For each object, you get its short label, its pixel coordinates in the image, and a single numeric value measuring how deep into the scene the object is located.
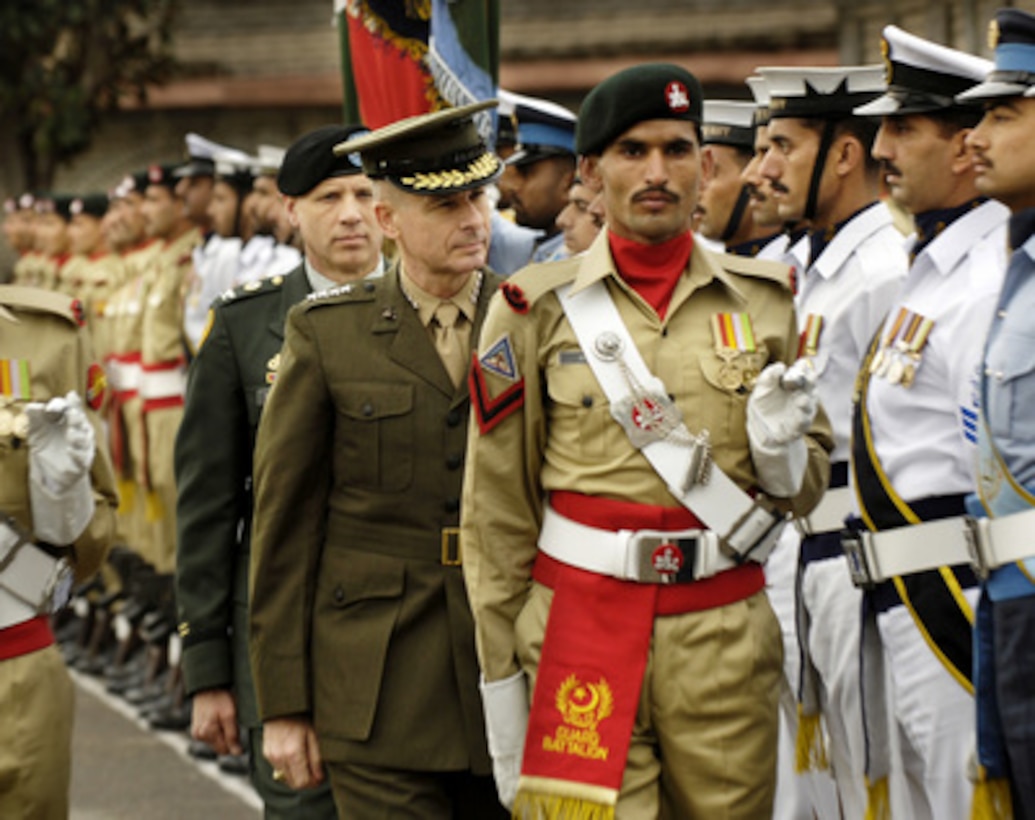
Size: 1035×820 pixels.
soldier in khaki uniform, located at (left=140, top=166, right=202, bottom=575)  19.81
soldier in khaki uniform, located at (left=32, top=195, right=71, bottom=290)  30.21
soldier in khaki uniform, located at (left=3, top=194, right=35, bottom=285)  32.74
